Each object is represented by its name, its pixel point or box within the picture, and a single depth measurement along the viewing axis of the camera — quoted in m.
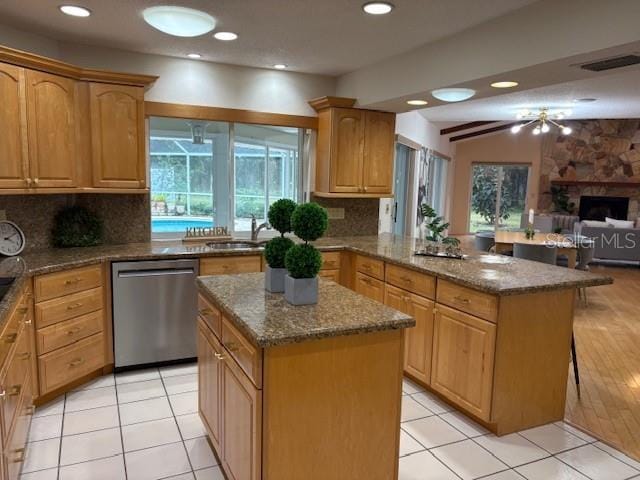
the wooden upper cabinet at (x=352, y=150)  4.24
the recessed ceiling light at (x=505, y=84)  2.97
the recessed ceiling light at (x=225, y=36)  3.16
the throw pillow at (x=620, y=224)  9.10
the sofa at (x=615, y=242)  8.43
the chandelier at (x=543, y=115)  6.40
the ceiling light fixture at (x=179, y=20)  2.44
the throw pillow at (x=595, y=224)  8.92
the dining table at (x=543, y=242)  5.87
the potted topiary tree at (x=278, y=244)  2.25
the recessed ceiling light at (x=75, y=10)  2.72
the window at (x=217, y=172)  4.12
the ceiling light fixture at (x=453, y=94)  3.21
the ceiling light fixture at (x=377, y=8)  2.54
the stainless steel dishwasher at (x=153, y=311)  3.35
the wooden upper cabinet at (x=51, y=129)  3.05
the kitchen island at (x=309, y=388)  1.76
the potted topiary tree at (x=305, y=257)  2.05
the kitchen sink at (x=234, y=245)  4.11
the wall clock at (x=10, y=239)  3.22
